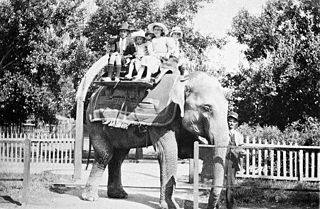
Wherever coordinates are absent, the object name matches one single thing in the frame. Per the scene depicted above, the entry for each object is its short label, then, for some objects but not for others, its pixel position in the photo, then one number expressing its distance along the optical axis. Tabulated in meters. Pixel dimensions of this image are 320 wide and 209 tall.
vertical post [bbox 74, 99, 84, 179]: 13.44
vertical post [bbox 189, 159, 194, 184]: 14.60
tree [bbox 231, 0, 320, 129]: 18.02
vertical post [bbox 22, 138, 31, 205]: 9.10
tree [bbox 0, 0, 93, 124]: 19.39
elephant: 8.47
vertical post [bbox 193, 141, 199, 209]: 7.86
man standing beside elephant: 8.66
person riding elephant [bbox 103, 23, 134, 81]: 10.02
